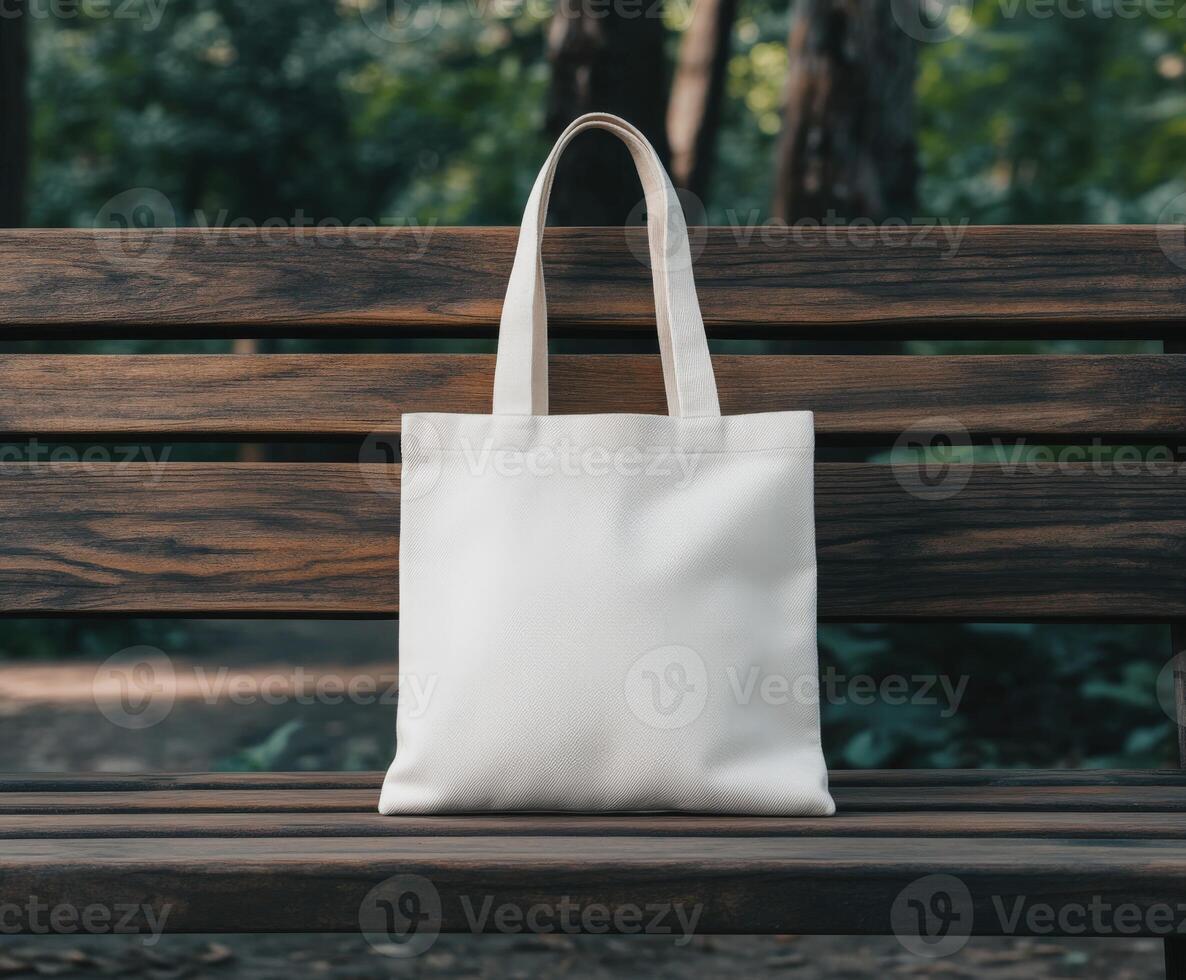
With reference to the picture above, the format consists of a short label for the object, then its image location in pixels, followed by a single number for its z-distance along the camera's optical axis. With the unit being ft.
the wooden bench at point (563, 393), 5.64
